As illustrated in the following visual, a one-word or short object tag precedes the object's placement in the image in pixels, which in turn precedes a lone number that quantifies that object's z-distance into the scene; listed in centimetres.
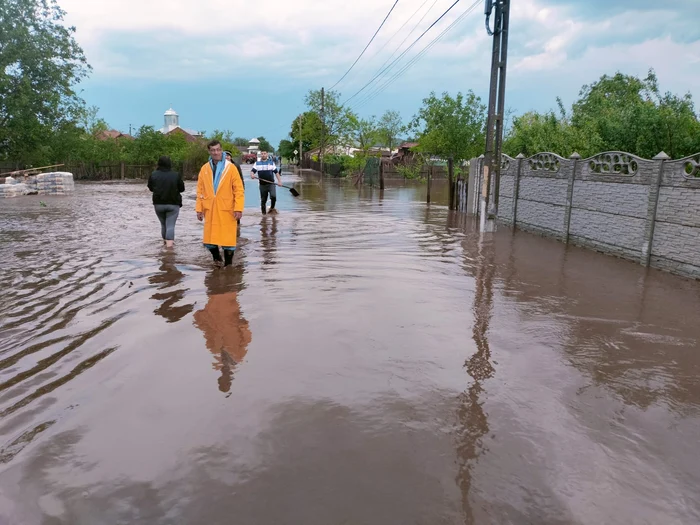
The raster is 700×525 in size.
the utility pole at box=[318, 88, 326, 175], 5144
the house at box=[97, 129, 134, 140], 4116
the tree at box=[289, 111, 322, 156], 5697
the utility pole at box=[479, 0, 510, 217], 1198
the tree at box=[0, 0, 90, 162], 3020
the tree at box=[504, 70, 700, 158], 1705
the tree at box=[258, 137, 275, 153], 16592
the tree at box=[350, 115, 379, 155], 5544
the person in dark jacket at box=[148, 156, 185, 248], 921
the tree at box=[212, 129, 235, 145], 7819
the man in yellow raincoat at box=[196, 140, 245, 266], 766
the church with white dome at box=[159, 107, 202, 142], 11869
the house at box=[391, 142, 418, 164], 5459
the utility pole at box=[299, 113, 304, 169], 6706
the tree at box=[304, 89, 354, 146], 5461
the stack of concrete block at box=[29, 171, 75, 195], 2462
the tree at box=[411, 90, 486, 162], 3403
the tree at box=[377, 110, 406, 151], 7457
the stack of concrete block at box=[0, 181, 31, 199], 2223
